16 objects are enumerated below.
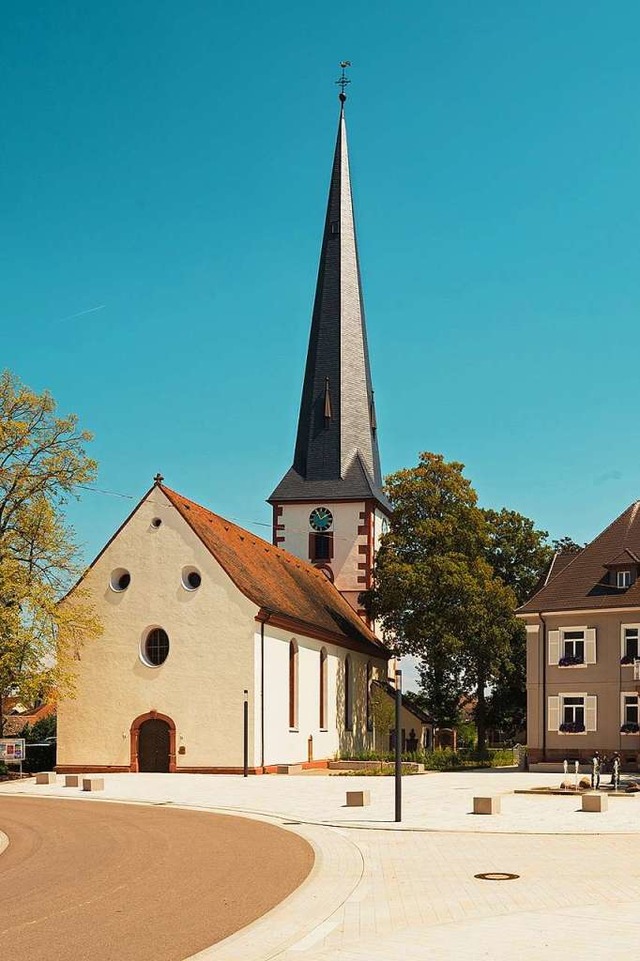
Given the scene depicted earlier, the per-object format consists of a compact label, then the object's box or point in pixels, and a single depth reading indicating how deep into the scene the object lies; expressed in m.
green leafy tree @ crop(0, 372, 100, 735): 42.78
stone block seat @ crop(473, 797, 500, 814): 25.69
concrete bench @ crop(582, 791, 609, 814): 25.66
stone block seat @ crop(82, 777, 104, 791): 35.31
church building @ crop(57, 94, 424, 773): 45.06
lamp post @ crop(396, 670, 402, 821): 23.75
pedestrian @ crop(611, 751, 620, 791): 32.78
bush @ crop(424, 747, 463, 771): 48.66
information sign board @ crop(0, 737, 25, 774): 41.19
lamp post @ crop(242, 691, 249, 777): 42.75
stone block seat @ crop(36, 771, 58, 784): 39.44
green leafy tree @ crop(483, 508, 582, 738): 61.16
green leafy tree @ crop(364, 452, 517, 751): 55.91
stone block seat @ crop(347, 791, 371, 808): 28.17
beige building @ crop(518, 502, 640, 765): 45.19
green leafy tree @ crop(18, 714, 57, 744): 54.71
